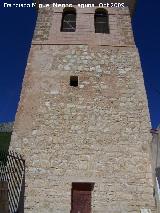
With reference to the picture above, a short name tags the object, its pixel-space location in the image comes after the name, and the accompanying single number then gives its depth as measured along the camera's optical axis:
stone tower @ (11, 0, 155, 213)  5.68
